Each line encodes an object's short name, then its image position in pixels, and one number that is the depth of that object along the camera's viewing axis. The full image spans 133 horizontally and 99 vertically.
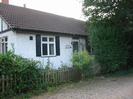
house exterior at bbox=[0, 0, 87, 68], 7.90
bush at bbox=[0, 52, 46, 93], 4.74
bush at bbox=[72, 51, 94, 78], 6.79
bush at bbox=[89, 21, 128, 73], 7.62
